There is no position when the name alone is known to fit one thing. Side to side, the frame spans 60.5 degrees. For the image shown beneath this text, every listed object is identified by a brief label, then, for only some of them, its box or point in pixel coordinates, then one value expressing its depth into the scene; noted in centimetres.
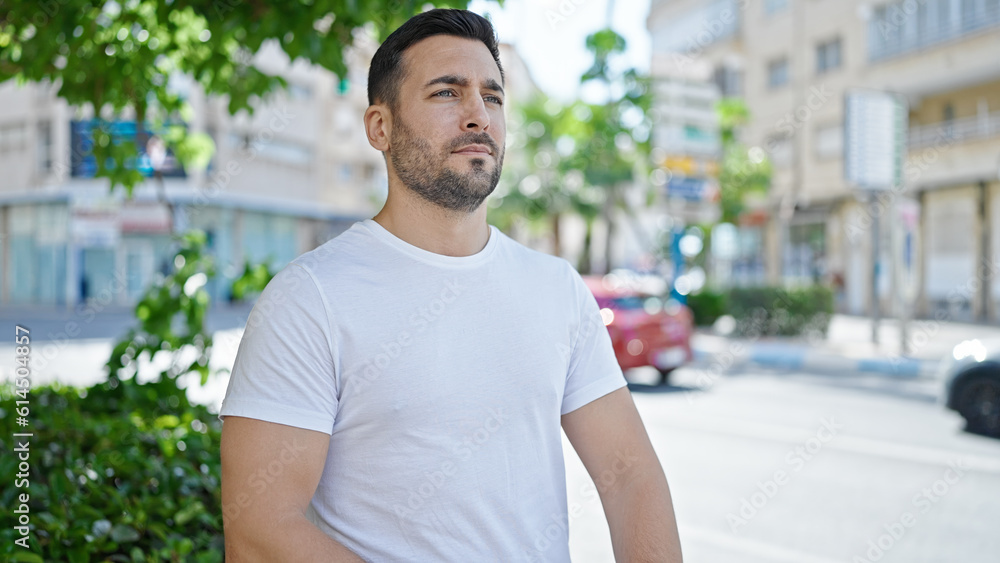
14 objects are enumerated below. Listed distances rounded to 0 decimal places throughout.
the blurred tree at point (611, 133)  1802
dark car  800
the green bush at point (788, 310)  1902
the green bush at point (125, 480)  252
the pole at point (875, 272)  1712
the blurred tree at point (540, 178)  2653
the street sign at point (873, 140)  1614
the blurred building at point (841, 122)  2447
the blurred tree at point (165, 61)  354
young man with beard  154
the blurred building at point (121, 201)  3161
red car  1166
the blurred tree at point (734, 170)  2186
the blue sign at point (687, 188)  1784
